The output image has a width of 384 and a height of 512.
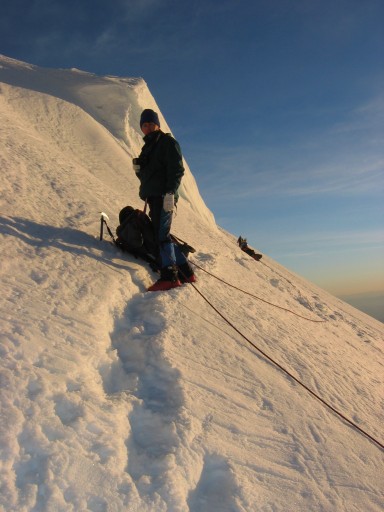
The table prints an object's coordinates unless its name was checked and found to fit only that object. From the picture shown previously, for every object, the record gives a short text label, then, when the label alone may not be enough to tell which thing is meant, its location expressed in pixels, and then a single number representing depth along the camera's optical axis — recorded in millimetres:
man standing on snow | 4816
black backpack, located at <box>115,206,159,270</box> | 5047
